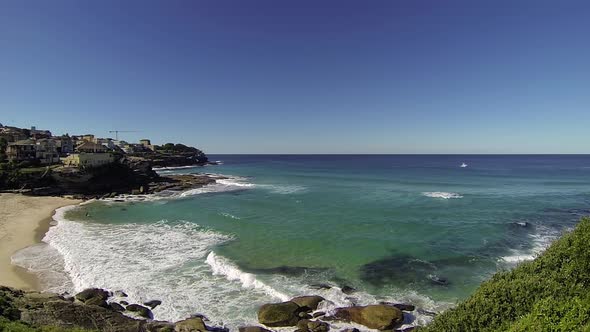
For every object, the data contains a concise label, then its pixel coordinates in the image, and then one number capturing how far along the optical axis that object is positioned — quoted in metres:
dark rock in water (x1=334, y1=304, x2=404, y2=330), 15.86
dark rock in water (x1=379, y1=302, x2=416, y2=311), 17.23
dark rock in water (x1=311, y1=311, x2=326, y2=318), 16.84
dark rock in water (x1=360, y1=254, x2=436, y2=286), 21.22
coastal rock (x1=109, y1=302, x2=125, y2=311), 17.64
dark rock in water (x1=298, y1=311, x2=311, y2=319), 16.75
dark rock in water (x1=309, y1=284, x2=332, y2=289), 20.02
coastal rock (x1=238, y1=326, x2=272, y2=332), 15.52
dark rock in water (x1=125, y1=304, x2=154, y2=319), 17.12
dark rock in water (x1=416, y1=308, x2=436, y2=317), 16.73
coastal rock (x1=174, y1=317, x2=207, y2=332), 15.35
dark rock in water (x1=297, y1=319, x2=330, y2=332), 15.55
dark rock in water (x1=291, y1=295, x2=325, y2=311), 17.66
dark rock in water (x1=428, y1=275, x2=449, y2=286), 20.39
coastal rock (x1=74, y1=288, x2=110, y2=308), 17.88
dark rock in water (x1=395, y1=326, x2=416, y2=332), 15.24
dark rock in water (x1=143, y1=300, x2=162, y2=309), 18.09
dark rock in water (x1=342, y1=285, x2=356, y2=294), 19.34
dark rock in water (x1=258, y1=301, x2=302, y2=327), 16.23
